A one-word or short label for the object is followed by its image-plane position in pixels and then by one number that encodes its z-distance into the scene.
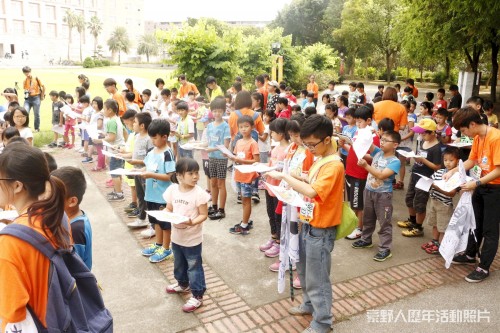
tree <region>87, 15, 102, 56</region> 95.06
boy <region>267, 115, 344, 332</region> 3.52
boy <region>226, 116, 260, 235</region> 5.74
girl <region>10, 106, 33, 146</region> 6.84
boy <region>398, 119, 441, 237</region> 5.84
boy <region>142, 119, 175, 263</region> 5.05
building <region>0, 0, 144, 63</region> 82.88
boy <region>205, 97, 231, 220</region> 6.44
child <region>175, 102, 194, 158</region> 7.76
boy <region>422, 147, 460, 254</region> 5.26
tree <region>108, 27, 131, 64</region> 97.31
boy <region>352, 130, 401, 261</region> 5.20
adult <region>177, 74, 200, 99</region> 11.81
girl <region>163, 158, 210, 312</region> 4.10
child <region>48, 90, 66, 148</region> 12.23
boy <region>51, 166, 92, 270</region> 2.89
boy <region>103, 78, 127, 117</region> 9.41
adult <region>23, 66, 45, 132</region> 13.65
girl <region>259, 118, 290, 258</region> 5.15
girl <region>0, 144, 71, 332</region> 1.91
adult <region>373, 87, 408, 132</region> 7.39
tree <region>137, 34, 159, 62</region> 103.10
